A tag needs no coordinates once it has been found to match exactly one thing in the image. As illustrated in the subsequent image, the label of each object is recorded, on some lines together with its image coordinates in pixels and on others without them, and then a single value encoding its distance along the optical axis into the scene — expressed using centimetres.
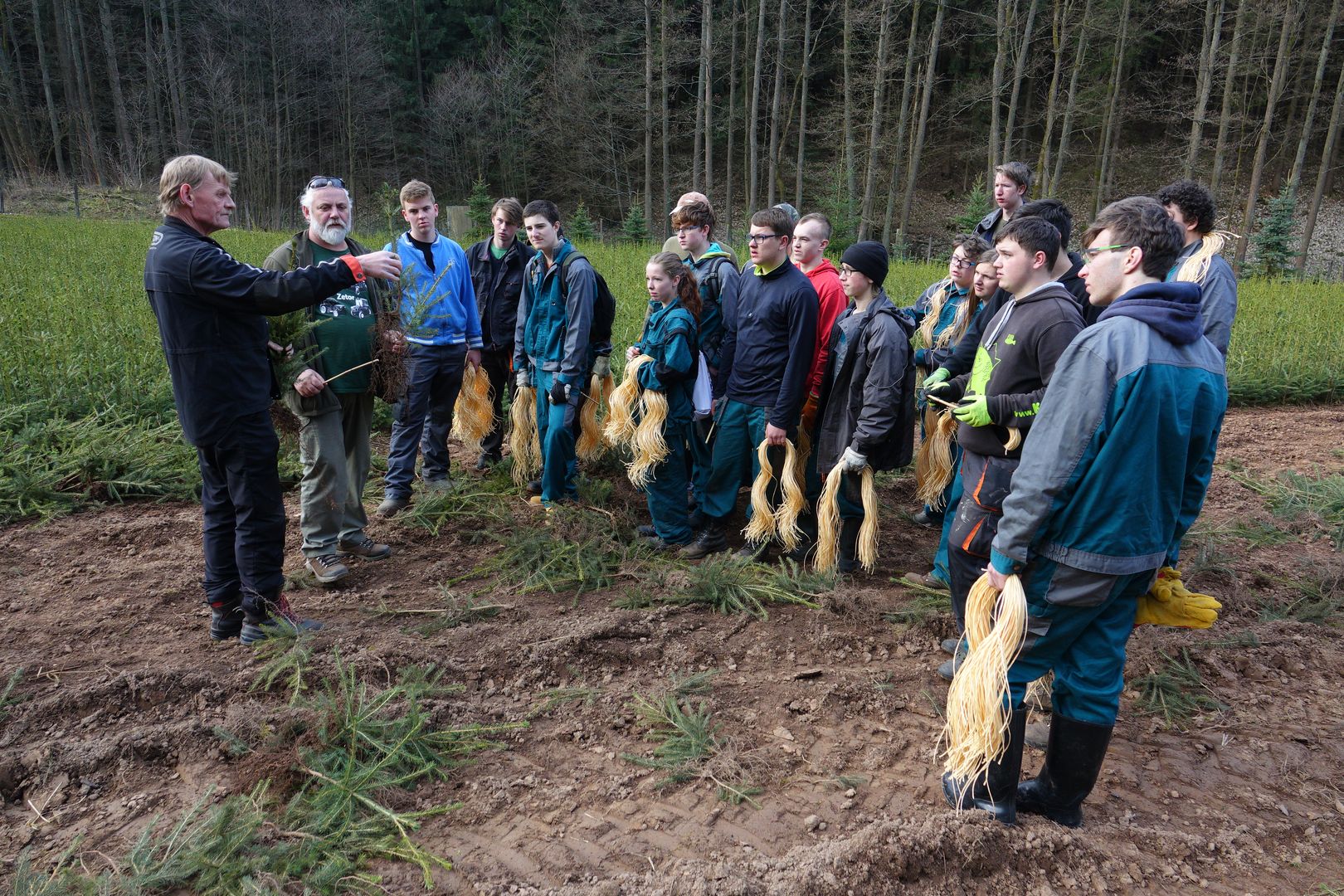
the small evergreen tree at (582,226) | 2245
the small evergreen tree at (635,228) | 2373
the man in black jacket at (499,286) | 613
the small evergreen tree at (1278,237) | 2109
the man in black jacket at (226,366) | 343
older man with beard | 431
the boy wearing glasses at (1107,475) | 238
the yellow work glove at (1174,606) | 275
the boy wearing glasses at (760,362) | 460
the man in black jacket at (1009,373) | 307
